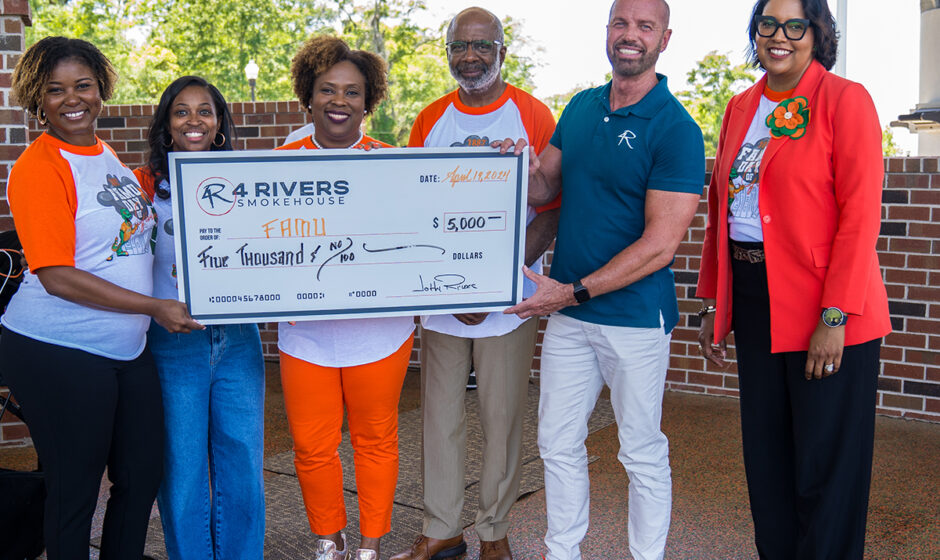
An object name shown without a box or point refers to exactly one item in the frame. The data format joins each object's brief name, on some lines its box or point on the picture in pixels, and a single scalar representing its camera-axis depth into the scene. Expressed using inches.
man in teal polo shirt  109.7
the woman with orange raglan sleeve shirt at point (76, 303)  96.7
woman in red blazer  99.3
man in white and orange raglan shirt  127.6
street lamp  914.1
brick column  175.9
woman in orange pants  118.3
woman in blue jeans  111.3
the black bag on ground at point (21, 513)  123.1
